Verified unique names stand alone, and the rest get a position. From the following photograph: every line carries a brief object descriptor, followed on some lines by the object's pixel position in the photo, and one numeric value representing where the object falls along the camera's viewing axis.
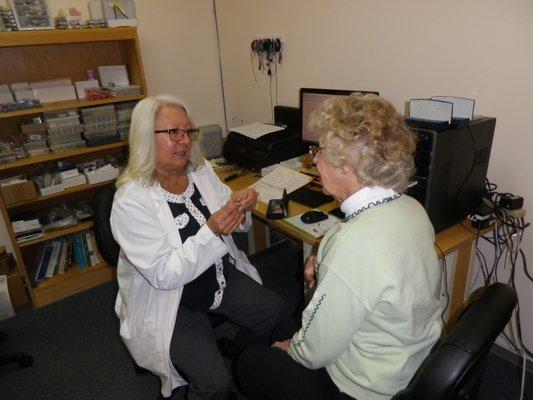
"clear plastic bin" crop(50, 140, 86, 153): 2.41
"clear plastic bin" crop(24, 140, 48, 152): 2.35
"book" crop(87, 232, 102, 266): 2.69
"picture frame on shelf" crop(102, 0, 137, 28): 2.39
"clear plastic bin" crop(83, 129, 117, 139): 2.49
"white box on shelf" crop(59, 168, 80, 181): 2.49
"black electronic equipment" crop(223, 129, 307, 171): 2.22
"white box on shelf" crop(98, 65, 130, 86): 2.60
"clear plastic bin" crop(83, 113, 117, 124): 2.48
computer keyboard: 1.84
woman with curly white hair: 0.89
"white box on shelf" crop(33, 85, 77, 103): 2.36
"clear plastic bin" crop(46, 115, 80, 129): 2.37
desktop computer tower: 1.36
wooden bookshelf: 2.27
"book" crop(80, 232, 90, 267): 2.66
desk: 1.51
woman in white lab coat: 1.30
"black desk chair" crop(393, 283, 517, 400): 0.77
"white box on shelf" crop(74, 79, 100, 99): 2.50
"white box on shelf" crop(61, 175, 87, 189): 2.49
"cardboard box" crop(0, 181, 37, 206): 2.26
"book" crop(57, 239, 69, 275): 2.61
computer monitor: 2.09
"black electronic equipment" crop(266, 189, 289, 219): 1.70
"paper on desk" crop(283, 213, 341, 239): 1.55
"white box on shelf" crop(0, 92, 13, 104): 2.25
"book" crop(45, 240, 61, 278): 2.57
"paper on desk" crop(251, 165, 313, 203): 1.97
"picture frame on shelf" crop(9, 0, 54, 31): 2.10
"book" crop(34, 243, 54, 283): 2.53
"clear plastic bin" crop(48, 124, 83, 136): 2.39
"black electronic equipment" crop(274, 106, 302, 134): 2.47
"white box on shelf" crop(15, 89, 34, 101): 2.31
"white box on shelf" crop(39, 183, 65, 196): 2.41
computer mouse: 1.63
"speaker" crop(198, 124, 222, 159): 3.14
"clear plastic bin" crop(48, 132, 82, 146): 2.40
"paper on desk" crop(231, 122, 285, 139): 2.34
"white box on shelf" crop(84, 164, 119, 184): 2.56
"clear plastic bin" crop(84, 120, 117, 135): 2.50
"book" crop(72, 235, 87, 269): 2.64
